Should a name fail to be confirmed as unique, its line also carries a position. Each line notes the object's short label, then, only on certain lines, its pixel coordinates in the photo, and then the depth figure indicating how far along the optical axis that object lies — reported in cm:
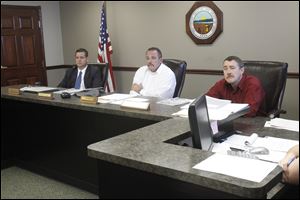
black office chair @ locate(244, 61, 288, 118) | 287
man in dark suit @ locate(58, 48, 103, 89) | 401
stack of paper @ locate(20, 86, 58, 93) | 336
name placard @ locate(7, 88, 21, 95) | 330
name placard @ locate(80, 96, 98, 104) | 270
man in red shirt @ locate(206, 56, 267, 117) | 259
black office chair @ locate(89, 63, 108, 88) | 399
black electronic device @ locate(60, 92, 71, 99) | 298
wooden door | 559
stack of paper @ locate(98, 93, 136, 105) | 276
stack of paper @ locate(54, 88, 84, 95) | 327
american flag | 538
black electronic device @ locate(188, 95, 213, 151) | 141
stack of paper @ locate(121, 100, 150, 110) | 235
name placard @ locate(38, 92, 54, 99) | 303
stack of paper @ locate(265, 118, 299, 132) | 192
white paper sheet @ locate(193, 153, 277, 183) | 117
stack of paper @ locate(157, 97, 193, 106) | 257
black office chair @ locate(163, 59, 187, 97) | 361
